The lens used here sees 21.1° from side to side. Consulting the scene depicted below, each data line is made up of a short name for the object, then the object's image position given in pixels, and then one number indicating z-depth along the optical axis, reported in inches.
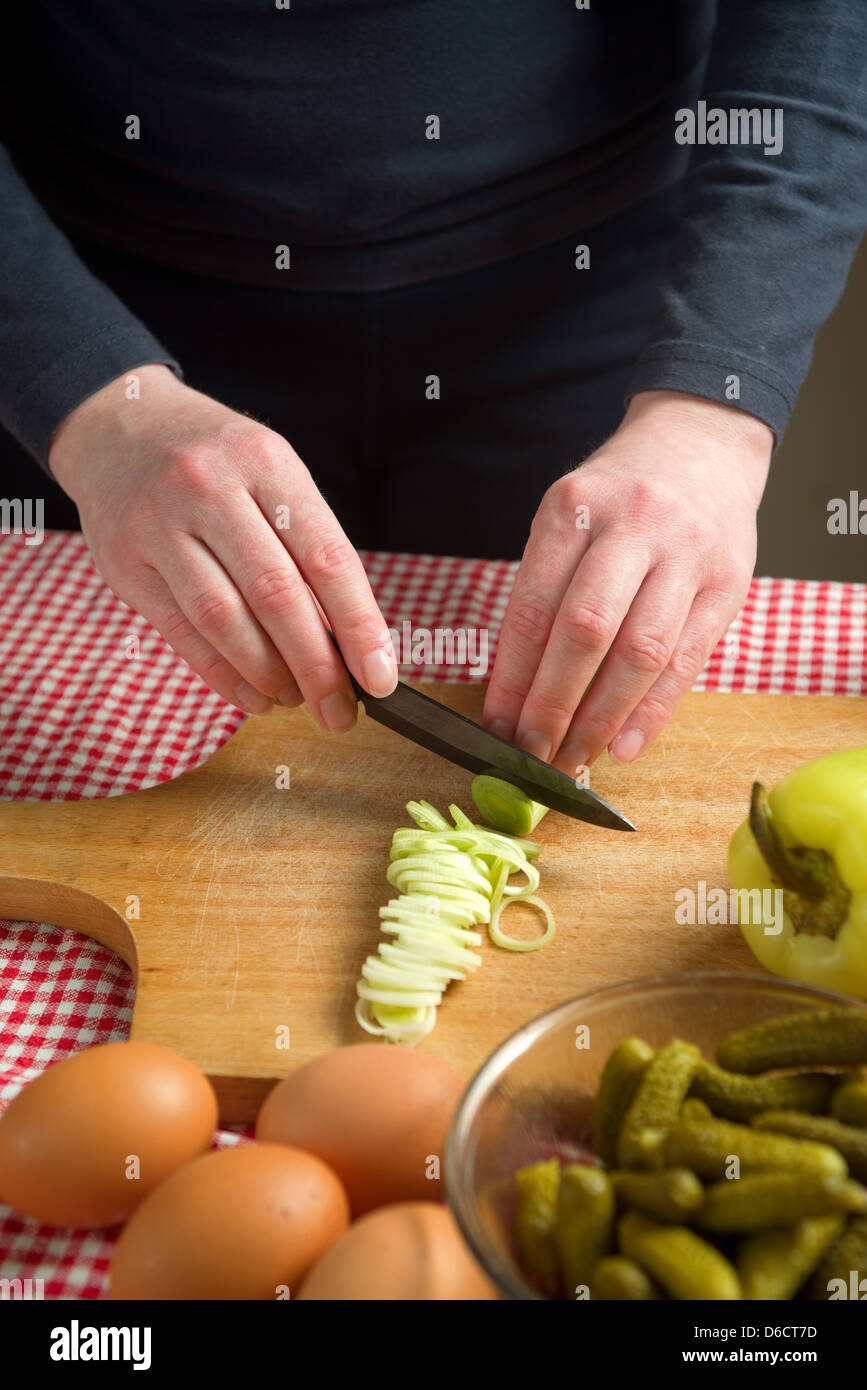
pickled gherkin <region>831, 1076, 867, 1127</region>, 23.8
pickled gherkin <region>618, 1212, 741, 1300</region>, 22.6
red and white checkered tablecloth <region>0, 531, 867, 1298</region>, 33.2
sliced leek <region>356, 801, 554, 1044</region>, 27.8
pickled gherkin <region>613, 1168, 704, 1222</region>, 22.8
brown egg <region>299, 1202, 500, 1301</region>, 22.9
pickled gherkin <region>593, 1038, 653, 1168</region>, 24.3
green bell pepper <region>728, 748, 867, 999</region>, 27.2
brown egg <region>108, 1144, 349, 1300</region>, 23.3
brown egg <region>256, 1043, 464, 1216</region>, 24.6
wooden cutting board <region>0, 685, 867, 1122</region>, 28.1
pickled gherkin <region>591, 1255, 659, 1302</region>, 22.7
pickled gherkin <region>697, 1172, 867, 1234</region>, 22.7
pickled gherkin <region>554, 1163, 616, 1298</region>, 23.1
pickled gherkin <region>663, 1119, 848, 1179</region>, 22.9
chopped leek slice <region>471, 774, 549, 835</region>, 30.4
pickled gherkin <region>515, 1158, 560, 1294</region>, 23.4
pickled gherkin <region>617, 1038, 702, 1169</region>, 23.5
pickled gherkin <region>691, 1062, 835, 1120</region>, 24.1
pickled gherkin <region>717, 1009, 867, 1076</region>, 24.4
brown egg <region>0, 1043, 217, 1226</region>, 24.7
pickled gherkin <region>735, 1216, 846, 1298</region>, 22.8
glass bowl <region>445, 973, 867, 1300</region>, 23.9
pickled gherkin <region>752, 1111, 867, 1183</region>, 23.5
